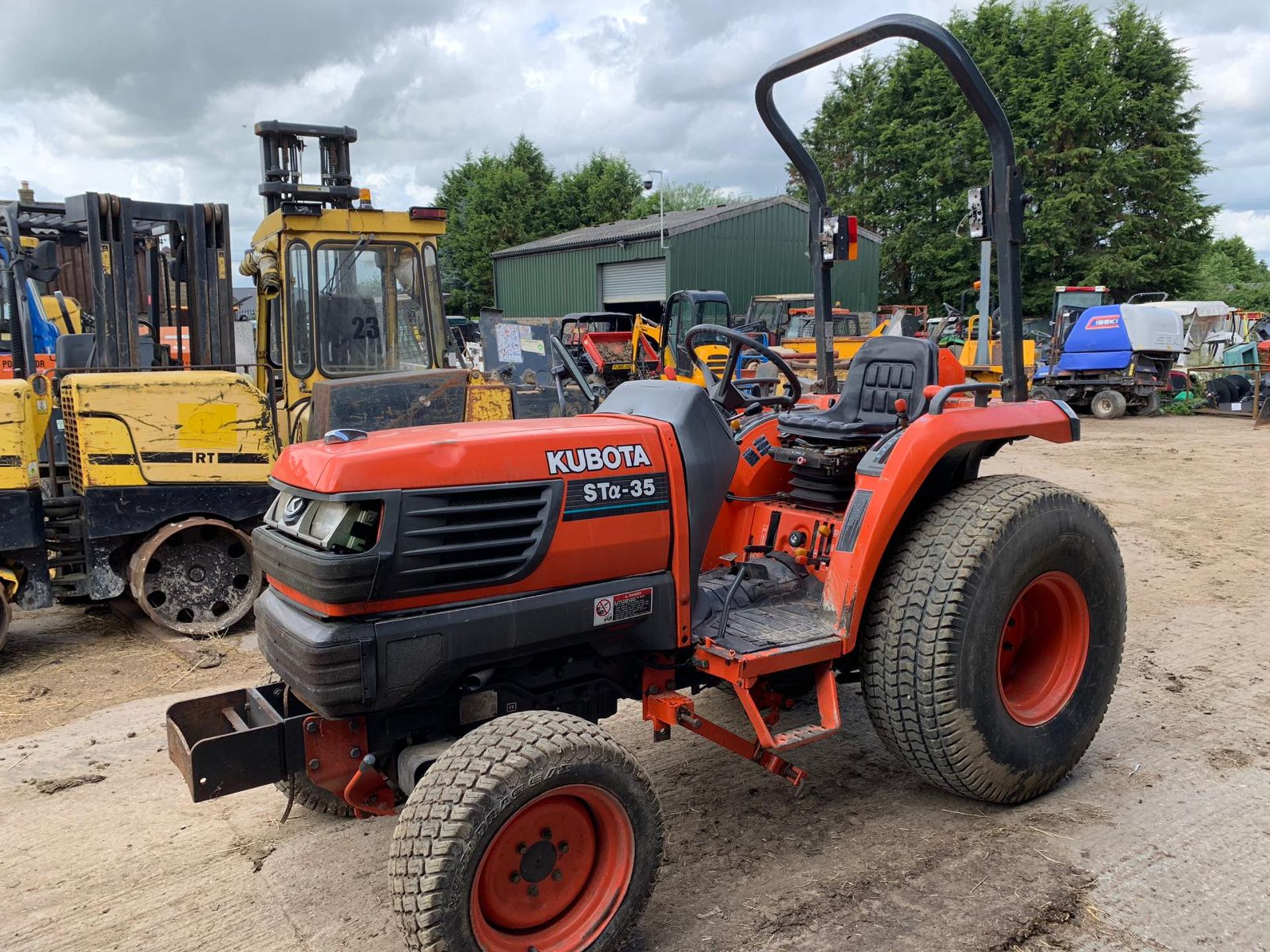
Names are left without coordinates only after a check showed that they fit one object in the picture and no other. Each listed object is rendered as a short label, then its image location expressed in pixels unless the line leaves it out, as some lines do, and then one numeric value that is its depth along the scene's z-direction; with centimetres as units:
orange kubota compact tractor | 250
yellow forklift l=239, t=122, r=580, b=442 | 639
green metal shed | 2742
